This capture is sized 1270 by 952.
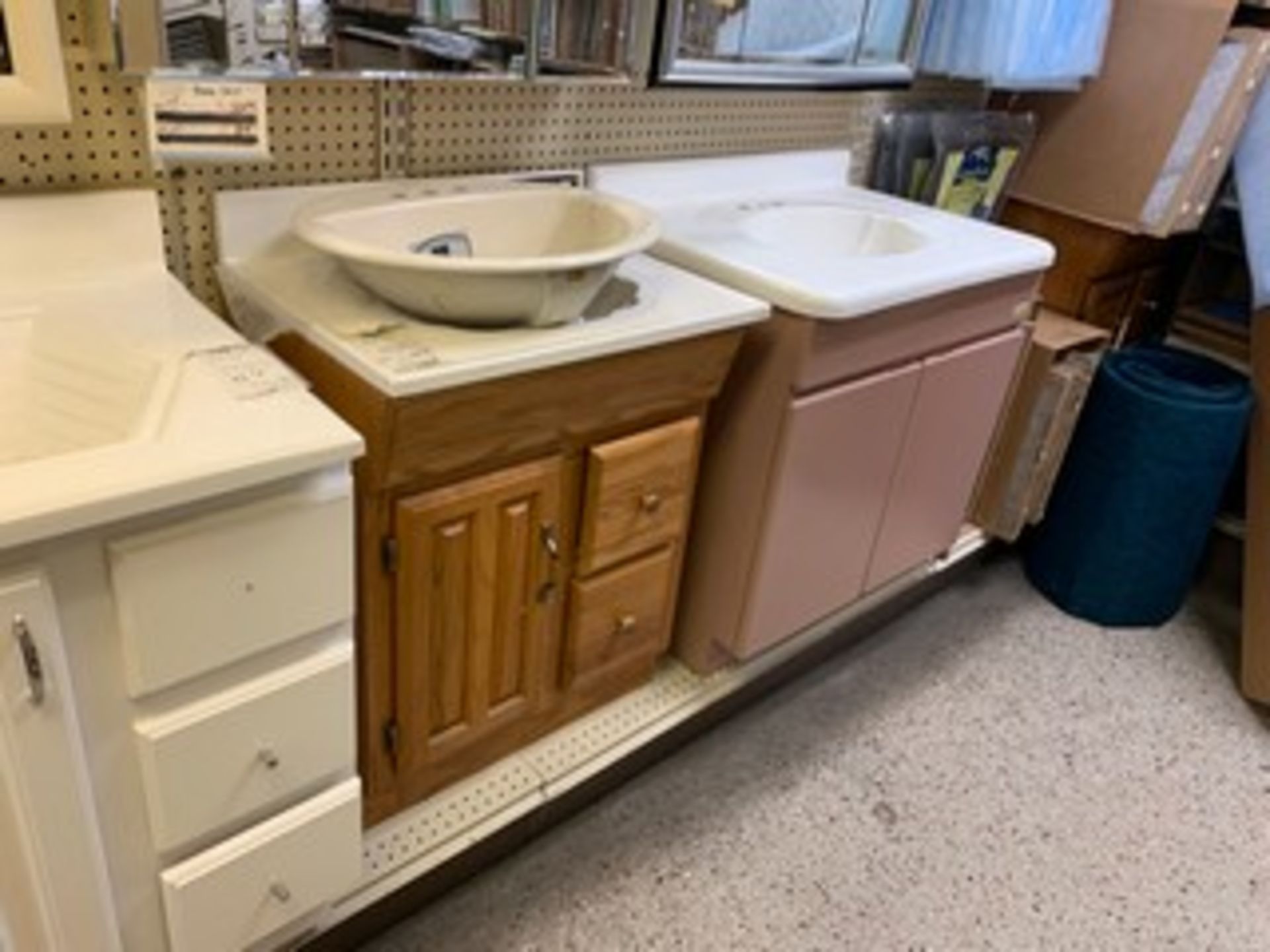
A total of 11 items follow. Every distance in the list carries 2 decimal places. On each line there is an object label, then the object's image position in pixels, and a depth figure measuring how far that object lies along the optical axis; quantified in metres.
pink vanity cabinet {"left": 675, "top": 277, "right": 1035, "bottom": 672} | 1.54
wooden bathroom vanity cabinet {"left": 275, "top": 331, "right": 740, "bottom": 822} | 1.19
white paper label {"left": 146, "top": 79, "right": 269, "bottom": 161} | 1.21
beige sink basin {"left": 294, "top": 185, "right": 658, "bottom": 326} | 1.14
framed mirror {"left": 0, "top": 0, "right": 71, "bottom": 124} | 1.06
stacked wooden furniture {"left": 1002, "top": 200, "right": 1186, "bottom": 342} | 2.24
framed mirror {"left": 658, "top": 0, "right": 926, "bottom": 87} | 1.69
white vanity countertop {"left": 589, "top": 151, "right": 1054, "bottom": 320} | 1.47
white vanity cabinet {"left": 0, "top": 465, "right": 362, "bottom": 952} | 0.87
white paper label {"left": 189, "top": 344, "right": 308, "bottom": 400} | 1.01
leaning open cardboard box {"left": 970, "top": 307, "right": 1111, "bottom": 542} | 2.14
